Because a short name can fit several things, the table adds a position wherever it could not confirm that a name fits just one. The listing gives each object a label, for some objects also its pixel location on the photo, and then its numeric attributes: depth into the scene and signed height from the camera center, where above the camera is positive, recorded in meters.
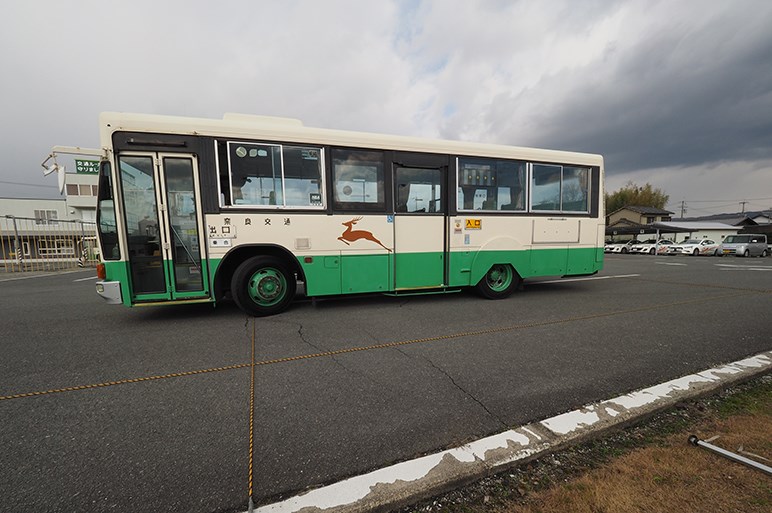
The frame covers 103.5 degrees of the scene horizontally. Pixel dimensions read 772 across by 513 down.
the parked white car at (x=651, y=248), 29.33 -2.25
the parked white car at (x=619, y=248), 33.93 -2.46
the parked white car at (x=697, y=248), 26.66 -2.08
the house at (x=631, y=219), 41.62 +1.20
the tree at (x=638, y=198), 56.69 +5.13
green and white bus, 4.88 +0.40
